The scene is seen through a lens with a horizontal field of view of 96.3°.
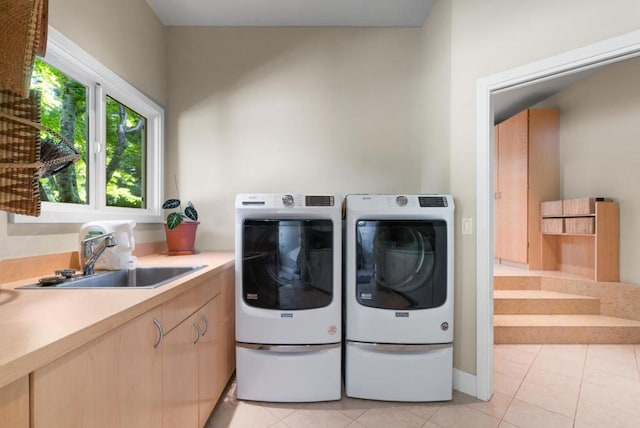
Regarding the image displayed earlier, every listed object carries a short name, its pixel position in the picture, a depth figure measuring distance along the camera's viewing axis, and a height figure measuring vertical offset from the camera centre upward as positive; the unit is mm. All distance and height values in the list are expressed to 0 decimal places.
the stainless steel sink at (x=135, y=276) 1386 -329
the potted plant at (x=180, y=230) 2152 -122
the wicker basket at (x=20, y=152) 822 +183
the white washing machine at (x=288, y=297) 1751 -515
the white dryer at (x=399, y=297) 1769 -524
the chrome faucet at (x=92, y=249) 1384 -169
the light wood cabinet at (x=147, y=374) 644 -490
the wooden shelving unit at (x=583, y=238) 2928 -290
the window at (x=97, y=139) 1479 +508
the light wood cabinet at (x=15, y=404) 528 -361
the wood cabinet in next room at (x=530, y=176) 3621 +462
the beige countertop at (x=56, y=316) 565 -275
